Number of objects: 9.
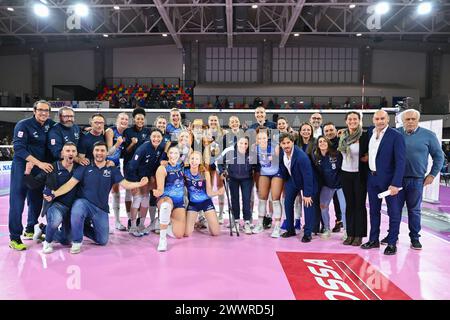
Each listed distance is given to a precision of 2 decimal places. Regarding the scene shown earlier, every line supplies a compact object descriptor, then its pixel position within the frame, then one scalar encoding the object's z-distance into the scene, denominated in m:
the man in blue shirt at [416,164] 3.70
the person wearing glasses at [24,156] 3.63
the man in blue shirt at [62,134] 3.82
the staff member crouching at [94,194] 3.65
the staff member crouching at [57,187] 3.61
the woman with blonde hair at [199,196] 4.34
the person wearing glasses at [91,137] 4.14
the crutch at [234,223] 4.38
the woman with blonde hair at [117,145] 4.32
